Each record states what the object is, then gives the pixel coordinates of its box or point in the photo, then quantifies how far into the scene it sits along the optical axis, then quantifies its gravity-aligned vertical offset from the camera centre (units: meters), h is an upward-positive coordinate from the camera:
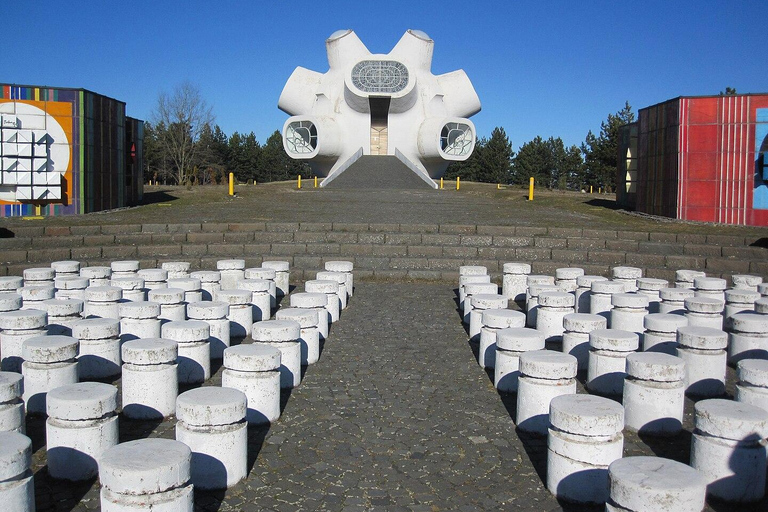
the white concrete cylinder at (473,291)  8.49 -0.69
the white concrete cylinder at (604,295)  8.13 -0.68
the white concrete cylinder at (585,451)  3.90 -1.20
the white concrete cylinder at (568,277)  9.49 -0.57
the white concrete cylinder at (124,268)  9.37 -0.49
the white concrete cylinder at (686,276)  9.61 -0.54
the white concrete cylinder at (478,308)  7.61 -0.80
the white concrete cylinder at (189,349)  5.97 -1.00
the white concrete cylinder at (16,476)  3.21 -1.14
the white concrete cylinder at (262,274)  9.60 -0.56
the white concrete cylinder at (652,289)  8.48 -0.66
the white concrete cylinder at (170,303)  7.30 -0.74
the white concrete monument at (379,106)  38.34 +7.25
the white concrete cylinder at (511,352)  5.82 -0.98
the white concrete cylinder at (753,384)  4.70 -1.00
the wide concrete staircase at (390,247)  11.87 -0.24
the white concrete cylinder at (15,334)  5.91 -0.88
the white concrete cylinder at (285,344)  5.92 -0.94
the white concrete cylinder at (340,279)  9.41 -0.61
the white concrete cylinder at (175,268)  9.72 -0.50
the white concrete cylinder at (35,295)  7.28 -0.69
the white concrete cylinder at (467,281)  9.34 -0.62
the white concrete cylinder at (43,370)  5.14 -1.02
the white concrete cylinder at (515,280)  10.20 -0.65
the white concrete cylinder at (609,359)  5.75 -1.01
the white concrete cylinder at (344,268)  10.30 -0.51
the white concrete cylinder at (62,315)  6.61 -0.81
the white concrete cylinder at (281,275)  10.36 -0.63
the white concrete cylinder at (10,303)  6.78 -0.70
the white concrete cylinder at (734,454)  3.90 -1.21
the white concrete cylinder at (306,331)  6.64 -0.93
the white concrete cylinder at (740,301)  7.91 -0.72
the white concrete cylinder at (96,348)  5.97 -1.00
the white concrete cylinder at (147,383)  5.14 -1.11
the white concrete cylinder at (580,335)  6.53 -0.92
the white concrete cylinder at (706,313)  6.91 -0.74
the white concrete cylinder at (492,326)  6.56 -0.85
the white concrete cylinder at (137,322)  6.65 -0.85
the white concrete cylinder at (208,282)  9.03 -0.64
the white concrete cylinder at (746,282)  9.16 -0.58
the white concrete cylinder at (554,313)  7.43 -0.82
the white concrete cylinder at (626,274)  9.63 -0.51
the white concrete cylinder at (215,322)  6.78 -0.87
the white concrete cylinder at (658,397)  4.93 -1.12
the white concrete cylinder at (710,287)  8.40 -0.61
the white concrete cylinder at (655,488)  3.10 -1.12
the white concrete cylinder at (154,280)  8.80 -0.60
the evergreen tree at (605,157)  51.78 +6.05
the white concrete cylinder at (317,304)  7.53 -0.76
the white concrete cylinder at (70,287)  8.12 -0.66
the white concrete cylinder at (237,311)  7.61 -0.85
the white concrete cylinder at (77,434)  4.08 -1.18
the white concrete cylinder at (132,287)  8.08 -0.65
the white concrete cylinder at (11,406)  4.24 -1.07
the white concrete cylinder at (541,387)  4.94 -1.07
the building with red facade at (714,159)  16.80 +1.93
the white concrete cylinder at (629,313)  7.17 -0.78
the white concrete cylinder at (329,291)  8.45 -0.69
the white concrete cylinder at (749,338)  6.59 -0.94
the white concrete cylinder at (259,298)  8.57 -0.80
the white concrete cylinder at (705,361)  5.77 -1.02
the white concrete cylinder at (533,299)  8.32 -0.77
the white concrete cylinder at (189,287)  8.25 -0.65
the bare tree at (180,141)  49.86 +6.62
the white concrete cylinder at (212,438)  4.02 -1.18
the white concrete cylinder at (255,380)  5.07 -1.06
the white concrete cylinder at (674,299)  7.67 -0.69
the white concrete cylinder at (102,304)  7.36 -0.76
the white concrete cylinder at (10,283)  8.23 -0.63
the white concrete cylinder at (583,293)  8.81 -0.72
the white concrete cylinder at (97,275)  8.92 -0.56
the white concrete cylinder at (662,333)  6.43 -0.89
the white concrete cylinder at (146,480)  3.17 -1.14
